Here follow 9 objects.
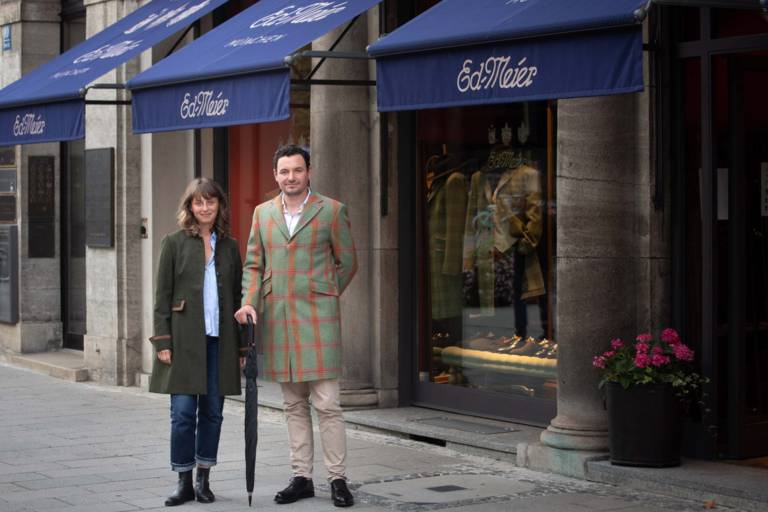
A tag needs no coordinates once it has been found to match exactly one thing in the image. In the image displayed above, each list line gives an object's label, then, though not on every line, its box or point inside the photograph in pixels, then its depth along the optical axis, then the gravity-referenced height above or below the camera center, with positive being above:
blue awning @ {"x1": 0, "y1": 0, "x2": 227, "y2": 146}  12.25 +1.71
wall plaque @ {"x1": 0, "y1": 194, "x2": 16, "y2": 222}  16.48 +0.70
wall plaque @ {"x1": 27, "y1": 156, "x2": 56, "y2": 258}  16.38 +0.70
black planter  8.28 -0.92
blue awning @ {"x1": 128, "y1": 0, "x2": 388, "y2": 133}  9.62 +1.36
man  7.76 -0.20
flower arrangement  8.27 -0.58
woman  7.82 -0.37
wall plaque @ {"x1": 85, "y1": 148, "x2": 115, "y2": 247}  14.04 +0.69
